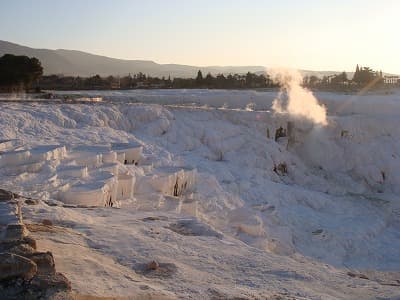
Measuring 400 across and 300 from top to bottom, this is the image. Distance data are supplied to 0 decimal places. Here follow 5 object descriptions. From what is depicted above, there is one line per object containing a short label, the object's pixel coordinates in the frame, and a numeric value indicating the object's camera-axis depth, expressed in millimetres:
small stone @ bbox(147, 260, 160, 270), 5293
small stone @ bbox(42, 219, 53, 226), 6203
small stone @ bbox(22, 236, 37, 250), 4477
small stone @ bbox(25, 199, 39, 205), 7133
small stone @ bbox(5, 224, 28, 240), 4613
